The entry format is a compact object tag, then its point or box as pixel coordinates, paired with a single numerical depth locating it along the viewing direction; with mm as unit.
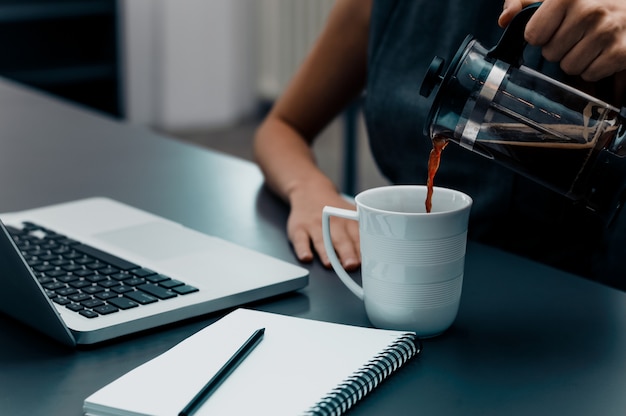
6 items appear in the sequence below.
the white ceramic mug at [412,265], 998
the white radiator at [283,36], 5050
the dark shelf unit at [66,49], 4654
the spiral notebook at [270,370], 902
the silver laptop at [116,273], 1012
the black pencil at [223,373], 894
